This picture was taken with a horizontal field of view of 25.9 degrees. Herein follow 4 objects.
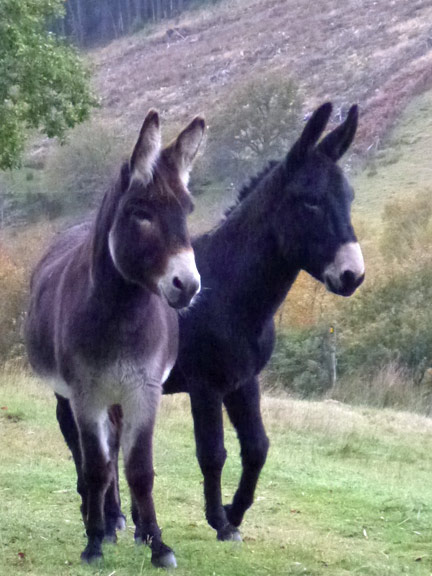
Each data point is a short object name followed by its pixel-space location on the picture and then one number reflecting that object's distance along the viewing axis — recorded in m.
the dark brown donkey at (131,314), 5.16
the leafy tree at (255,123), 46.00
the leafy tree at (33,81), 16.50
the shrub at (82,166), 46.97
